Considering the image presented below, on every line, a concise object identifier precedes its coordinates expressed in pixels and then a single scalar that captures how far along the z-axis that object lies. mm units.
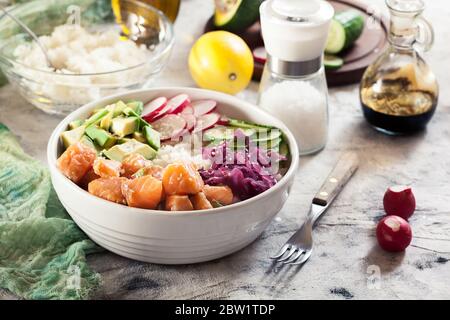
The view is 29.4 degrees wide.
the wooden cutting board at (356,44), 972
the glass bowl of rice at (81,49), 873
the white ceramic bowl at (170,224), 660
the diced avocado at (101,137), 744
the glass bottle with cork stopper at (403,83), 866
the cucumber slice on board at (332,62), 964
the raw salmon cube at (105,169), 690
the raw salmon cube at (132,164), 707
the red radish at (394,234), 717
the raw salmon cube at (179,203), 667
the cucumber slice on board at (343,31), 980
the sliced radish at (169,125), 790
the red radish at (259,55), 981
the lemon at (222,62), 903
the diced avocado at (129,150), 730
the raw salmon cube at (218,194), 690
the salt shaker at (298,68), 798
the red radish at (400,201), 755
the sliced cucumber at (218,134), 778
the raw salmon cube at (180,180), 668
